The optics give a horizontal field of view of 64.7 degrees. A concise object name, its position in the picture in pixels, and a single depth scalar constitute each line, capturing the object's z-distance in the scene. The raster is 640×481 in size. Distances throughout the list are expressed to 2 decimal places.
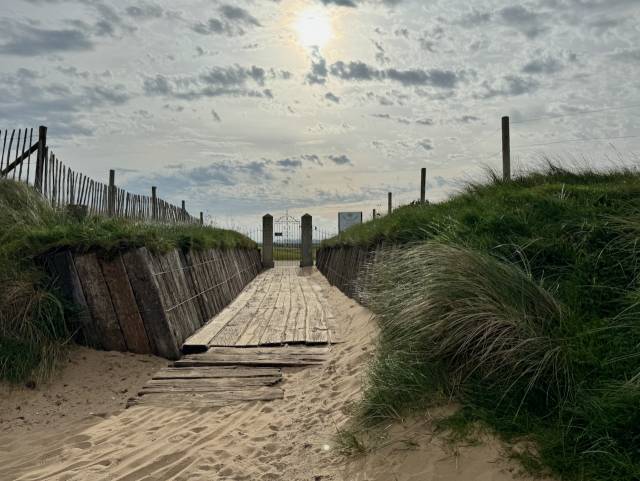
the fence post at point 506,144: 11.07
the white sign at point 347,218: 26.36
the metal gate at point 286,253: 22.89
